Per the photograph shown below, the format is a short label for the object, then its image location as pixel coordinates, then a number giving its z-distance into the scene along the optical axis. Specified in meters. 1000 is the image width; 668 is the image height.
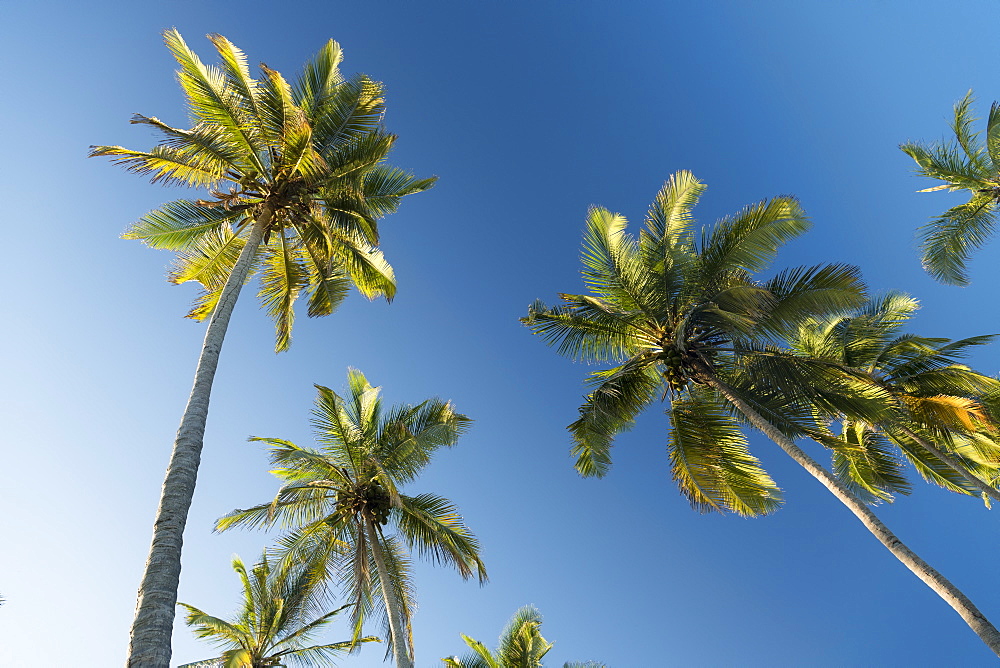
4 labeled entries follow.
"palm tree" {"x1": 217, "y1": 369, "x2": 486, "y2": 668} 15.01
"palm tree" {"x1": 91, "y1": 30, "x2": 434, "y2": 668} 12.41
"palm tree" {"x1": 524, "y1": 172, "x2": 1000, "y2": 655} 12.94
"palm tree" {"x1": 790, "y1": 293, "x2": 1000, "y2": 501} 11.73
